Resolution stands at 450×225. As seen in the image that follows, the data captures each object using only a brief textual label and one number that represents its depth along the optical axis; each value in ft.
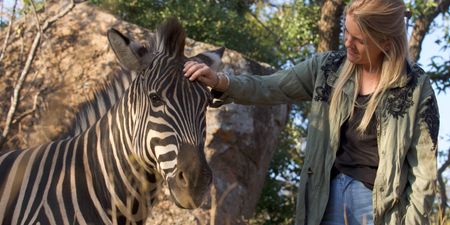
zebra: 15.19
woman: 13.70
